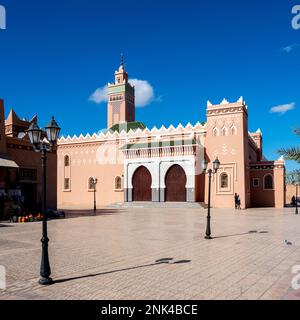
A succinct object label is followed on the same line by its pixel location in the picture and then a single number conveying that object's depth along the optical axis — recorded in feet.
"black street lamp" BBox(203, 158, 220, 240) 37.24
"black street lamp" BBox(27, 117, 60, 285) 20.35
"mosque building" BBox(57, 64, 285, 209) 95.20
